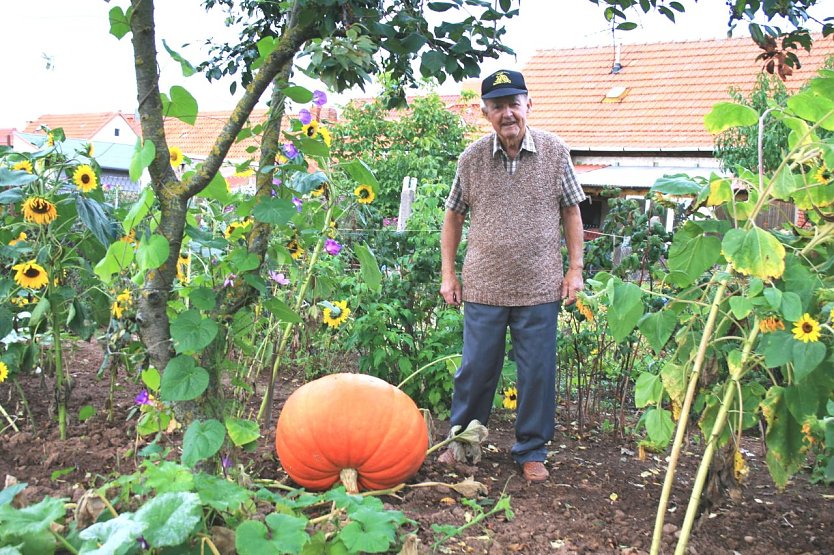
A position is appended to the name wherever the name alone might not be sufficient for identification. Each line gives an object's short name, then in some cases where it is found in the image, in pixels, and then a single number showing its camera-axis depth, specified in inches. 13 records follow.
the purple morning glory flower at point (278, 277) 127.5
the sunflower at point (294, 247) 101.3
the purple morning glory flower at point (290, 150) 99.0
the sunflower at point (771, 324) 74.1
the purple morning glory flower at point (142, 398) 101.9
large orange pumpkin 104.4
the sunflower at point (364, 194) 115.6
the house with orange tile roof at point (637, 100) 495.5
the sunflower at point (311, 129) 98.0
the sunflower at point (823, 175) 81.1
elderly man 122.0
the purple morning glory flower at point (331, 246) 128.0
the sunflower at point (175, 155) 100.9
